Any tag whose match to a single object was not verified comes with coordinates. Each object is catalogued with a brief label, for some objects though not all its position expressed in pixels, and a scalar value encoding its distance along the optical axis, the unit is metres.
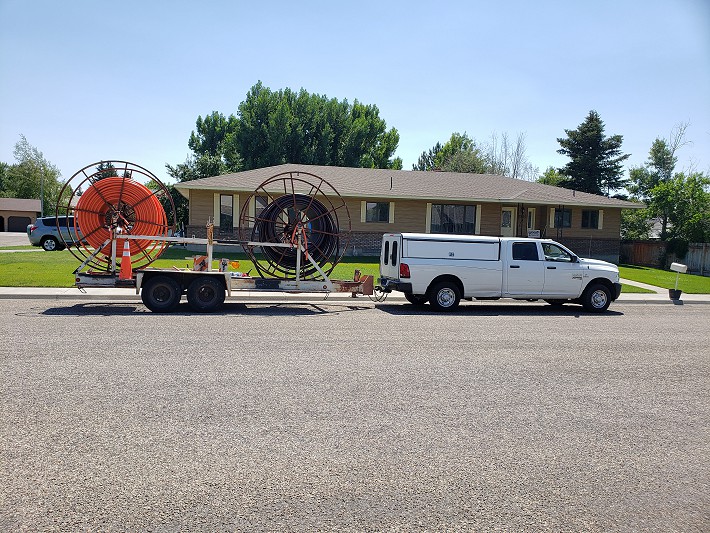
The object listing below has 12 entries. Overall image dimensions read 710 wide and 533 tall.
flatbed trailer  13.66
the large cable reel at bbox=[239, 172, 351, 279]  15.38
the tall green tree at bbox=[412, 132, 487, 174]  68.44
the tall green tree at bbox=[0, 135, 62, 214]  89.81
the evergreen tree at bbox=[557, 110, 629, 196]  56.84
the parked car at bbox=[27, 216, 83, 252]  31.86
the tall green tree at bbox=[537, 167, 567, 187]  75.86
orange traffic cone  13.92
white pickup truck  15.26
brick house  31.31
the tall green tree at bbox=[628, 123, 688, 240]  64.25
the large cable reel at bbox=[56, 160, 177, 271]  14.73
